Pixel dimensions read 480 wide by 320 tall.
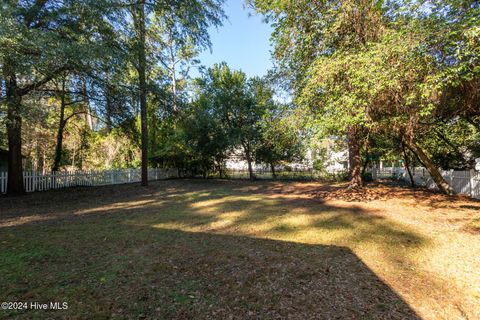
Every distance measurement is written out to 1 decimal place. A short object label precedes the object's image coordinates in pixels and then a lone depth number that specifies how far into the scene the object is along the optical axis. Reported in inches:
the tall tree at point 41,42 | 226.8
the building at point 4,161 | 452.5
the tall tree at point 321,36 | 286.7
